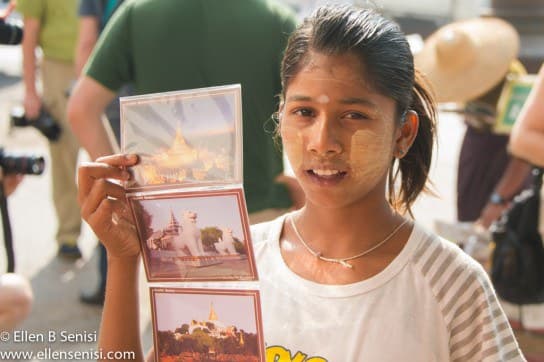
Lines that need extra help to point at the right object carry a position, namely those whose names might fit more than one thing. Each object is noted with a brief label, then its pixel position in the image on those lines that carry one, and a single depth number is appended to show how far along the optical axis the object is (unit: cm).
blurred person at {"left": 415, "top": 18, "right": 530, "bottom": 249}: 424
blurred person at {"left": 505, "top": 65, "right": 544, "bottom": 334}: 305
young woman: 151
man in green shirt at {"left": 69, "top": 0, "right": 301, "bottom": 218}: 281
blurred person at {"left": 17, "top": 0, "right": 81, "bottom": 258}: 496
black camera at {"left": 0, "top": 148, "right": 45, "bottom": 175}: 236
